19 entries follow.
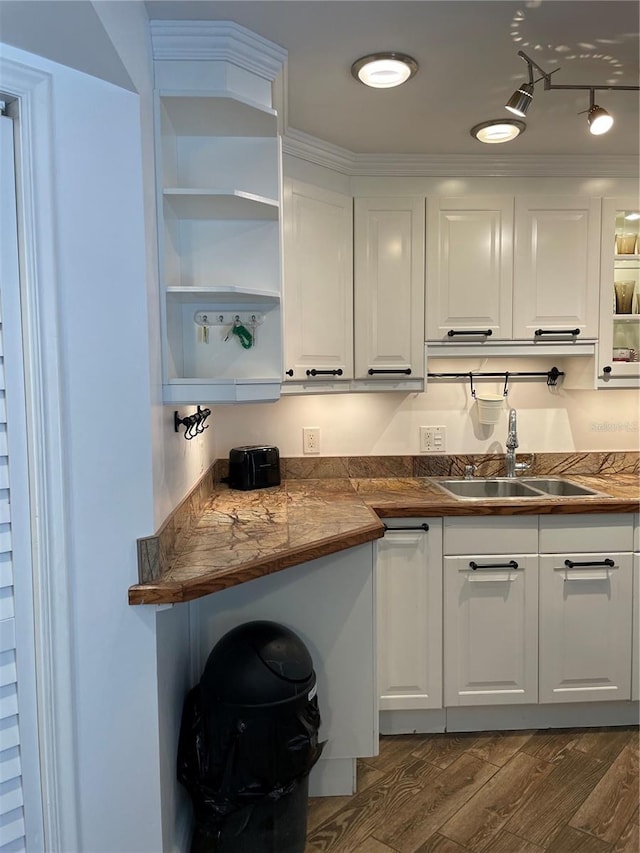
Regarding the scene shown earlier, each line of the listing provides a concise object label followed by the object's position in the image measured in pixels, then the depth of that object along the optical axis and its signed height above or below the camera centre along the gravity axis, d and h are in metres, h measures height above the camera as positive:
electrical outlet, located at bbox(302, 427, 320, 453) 2.74 -0.28
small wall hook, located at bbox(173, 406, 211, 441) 1.70 -0.11
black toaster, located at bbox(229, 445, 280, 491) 2.49 -0.38
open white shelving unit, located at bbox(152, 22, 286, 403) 1.50 +0.51
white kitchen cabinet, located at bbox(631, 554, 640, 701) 2.26 -1.08
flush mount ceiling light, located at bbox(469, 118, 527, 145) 2.09 +0.95
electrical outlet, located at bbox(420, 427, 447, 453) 2.79 -0.29
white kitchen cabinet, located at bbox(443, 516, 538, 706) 2.23 -0.93
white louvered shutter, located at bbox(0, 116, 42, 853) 1.23 -0.47
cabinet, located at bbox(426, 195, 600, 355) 2.44 +0.48
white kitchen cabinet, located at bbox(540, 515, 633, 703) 2.25 -0.93
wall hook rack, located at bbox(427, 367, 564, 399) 2.76 +0.02
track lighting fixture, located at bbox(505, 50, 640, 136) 1.57 +0.80
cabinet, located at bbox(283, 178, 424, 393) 2.29 +0.36
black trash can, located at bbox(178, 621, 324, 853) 1.52 -1.01
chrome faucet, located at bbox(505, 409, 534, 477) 2.68 -0.36
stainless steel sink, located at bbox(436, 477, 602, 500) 2.66 -0.52
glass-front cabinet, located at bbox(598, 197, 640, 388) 2.47 +0.37
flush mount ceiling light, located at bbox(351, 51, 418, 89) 1.63 +0.94
